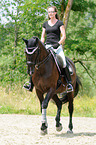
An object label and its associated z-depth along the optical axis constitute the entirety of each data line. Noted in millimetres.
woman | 14695
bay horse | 12477
